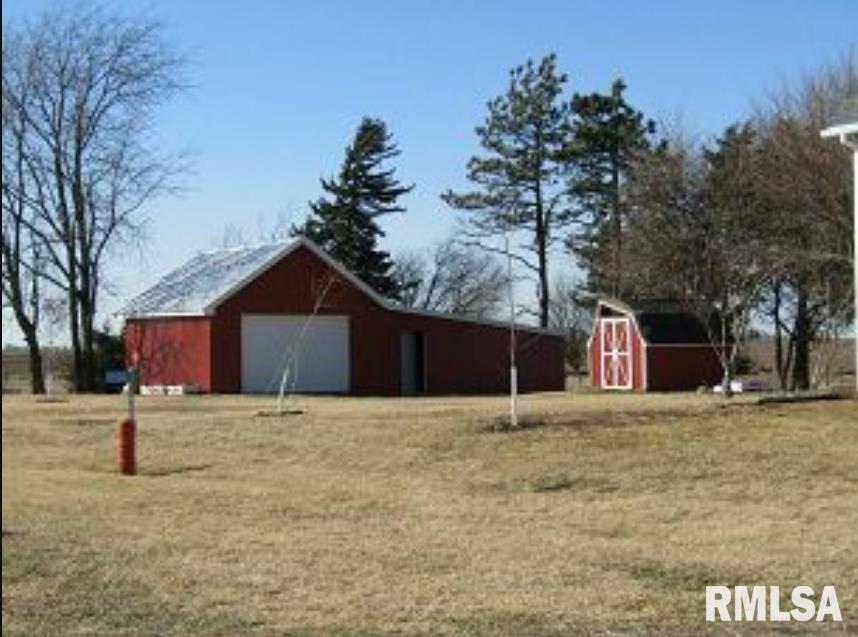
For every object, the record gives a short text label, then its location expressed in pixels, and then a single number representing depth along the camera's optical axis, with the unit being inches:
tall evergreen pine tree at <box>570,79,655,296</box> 2191.2
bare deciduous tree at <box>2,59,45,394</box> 1358.3
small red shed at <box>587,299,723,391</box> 1819.6
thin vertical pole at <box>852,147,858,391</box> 933.2
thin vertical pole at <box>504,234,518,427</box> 834.7
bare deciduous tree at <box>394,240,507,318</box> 2827.3
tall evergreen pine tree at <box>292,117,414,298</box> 2445.9
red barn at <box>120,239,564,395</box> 1498.5
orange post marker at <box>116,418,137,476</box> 596.4
